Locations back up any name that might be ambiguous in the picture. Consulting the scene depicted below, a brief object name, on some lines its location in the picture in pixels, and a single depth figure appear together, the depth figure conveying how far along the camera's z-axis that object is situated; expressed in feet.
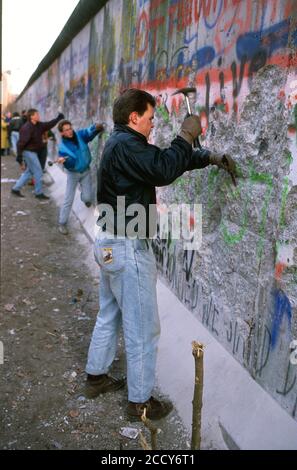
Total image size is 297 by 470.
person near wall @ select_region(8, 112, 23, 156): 52.30
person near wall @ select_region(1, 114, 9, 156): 63.94
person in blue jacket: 22.76
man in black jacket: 8.91
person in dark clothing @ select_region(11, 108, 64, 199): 31.27
